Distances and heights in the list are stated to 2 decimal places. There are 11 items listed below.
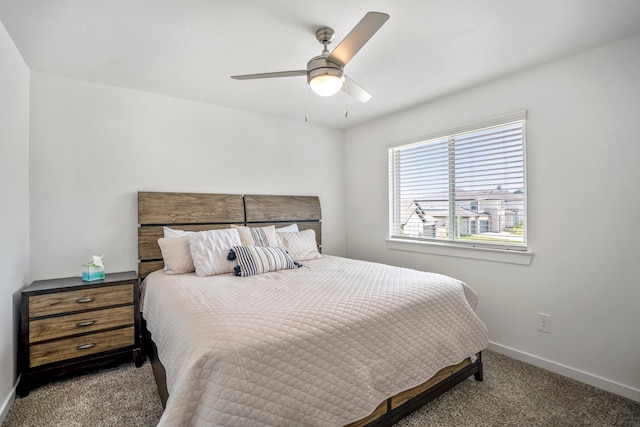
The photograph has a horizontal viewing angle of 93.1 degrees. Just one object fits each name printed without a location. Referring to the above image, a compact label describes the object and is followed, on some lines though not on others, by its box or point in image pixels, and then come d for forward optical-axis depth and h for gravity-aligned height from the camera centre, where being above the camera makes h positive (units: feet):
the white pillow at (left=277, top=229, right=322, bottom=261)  10.19 -1.12
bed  3.89 -2.07
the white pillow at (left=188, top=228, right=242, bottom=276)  8.11 -1.08
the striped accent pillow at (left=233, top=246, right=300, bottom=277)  8.08 -1.33
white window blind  8.48 +0.82
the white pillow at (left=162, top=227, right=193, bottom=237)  9.11 -0.60
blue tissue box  7.70 -1.53
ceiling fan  4.97 +2.88
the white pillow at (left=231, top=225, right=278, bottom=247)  9.61 -0.78
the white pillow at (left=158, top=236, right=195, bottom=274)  8.36 -1.19
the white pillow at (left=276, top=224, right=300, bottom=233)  11.23 -0.63
